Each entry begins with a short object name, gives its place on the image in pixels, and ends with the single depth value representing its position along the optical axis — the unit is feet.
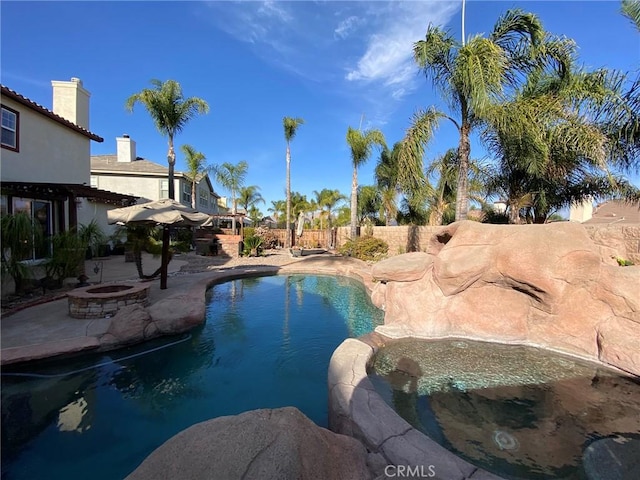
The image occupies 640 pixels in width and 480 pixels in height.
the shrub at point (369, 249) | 53.55
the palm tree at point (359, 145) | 57.36
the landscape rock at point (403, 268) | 21.91
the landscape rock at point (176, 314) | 19.81
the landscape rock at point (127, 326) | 17.69
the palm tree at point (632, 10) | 23.38
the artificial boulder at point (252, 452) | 5.21
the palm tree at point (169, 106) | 53.78
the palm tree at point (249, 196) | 111.24
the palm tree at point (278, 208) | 165.89
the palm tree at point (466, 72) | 27.35
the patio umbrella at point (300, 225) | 76.43
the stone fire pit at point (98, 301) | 20.01
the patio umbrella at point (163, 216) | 25.12
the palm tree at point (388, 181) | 63.10
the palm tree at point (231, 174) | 92.54
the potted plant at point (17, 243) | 22.04
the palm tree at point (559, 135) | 28.22
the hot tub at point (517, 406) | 10.07
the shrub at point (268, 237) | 77.46
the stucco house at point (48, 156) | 29.78
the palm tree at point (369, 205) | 89.10
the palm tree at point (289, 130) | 76.64
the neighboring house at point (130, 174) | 71.20
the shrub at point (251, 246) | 59.16
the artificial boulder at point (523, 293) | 16.99
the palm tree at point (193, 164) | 82.17
